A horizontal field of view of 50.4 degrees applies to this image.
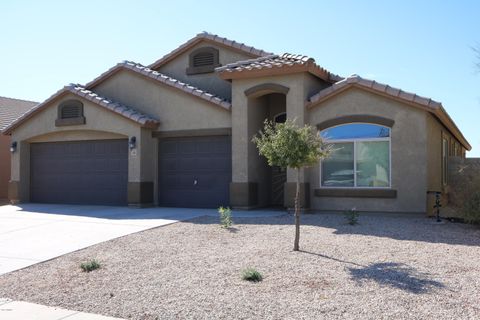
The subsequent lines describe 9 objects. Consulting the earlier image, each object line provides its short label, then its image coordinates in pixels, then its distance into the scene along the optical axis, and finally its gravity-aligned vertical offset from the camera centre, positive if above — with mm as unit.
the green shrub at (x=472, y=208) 12266 -863
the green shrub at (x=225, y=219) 12330 -1145
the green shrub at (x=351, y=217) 12422 -1109
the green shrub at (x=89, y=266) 8797 -1620
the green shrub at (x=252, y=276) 7629 -1551
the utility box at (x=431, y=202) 14047 -811
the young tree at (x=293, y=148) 9523 +460
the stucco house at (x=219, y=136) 14492 +1217
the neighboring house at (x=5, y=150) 25977 +1126
